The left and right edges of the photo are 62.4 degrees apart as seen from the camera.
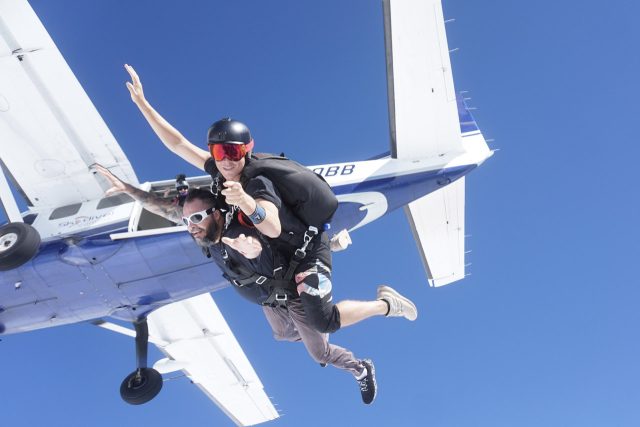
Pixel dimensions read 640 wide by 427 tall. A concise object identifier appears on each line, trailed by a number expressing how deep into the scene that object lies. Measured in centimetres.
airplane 724
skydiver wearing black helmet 328
